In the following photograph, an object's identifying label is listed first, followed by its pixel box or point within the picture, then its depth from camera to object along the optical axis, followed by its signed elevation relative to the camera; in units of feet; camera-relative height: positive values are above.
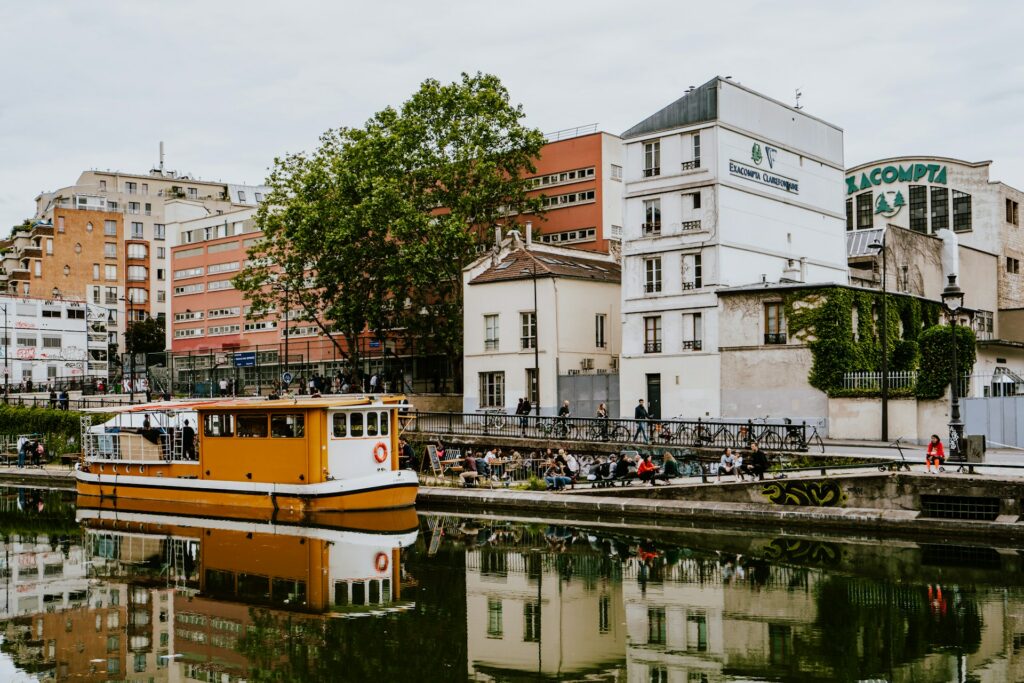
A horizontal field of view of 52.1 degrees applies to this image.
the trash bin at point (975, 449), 90.99 -5.01
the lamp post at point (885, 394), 118.62 -0.23
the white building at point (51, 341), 281.95 +16.21
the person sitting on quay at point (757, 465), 97.35 -6.68
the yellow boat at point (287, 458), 103.96 -6.39
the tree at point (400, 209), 177.06 +32.45
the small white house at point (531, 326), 161.58 +10.97
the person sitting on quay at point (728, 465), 102.06 -7.02
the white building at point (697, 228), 146.72 +24.10
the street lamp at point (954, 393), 89.97 -0.14
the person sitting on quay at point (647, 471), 101.71 -7.50
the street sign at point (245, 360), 242.99 +8.72
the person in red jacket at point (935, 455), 88.63 -5.39
